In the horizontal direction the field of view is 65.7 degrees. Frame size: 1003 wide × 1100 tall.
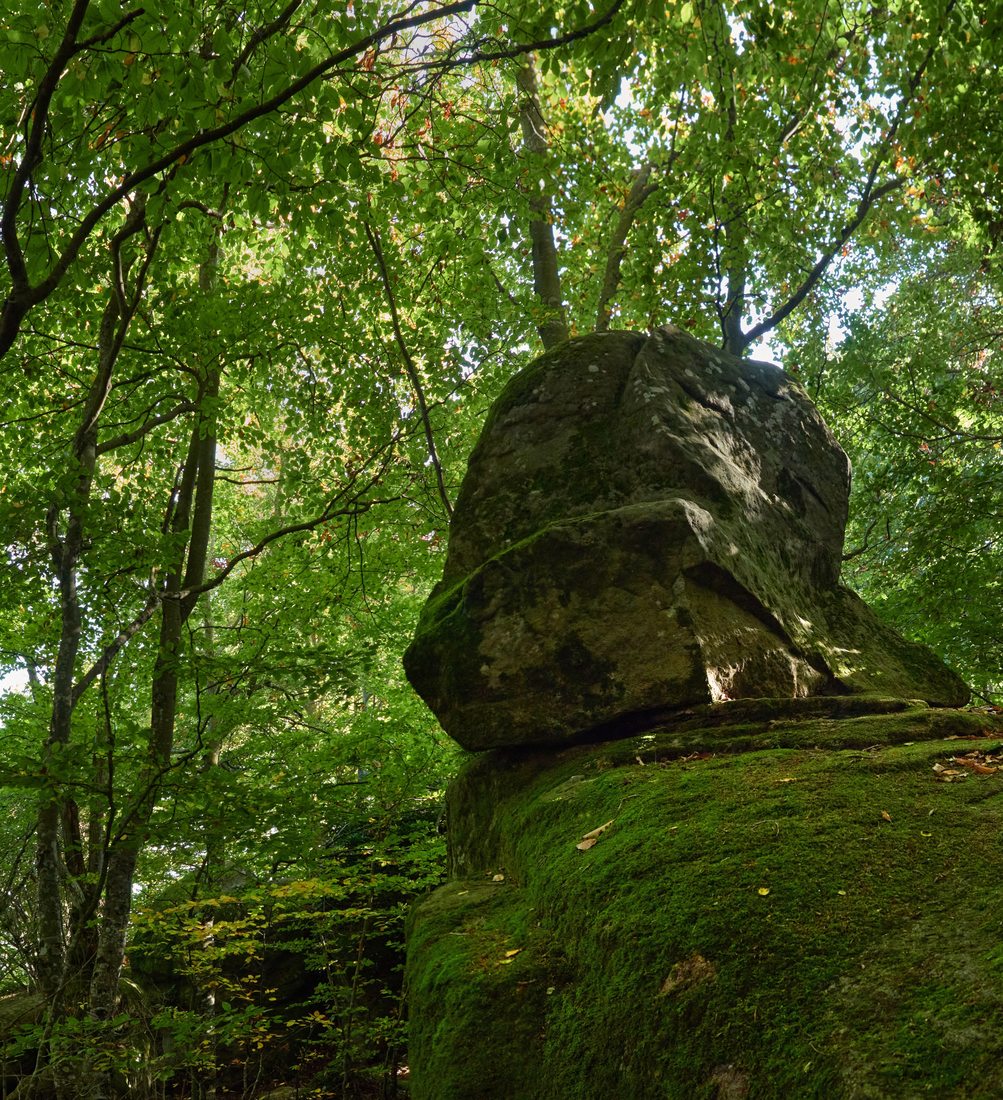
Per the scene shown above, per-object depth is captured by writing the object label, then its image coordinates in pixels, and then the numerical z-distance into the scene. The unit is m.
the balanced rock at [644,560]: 4.45
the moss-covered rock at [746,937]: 1.72
